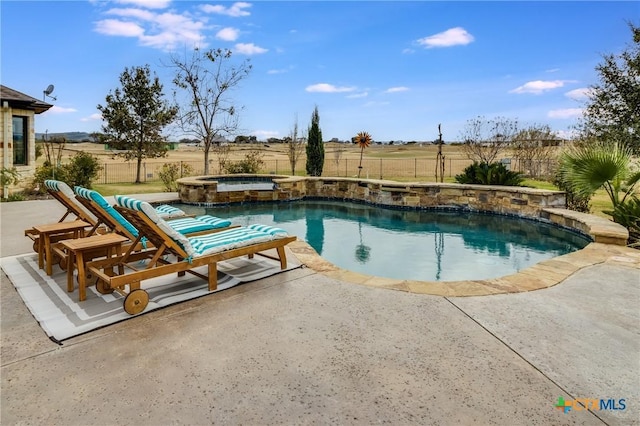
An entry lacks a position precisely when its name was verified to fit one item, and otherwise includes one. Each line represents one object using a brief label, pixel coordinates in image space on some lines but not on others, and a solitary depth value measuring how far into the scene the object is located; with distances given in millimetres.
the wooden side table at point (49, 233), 4523
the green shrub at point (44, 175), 12888
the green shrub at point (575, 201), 9942
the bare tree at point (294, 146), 20844
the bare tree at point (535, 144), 20969
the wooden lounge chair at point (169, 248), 3561
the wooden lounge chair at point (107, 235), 3910
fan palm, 7113
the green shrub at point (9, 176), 11367
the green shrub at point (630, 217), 6961
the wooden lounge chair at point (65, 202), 4910
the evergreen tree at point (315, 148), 17531
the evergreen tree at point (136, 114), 19969
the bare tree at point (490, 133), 20422
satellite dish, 14125
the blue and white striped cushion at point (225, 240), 4125
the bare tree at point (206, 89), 19031
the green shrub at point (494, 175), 11539
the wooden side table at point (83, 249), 3754
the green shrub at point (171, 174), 15105
